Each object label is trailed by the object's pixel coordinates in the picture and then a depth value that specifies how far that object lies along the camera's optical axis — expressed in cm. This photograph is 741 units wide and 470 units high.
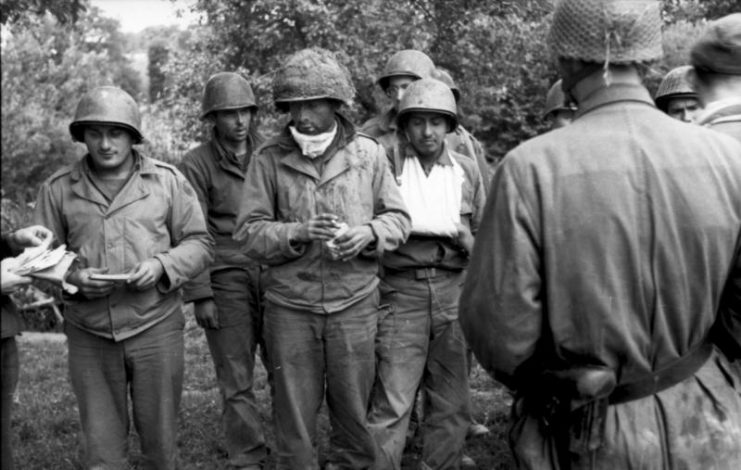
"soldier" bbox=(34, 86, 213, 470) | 510
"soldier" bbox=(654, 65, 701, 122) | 666
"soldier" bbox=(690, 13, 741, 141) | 435
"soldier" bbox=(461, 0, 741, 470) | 300
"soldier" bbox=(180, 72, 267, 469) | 628
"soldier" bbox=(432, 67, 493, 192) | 672
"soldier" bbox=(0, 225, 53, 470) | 377
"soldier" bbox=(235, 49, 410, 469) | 529
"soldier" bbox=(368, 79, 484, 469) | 579
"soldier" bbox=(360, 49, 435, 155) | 677
